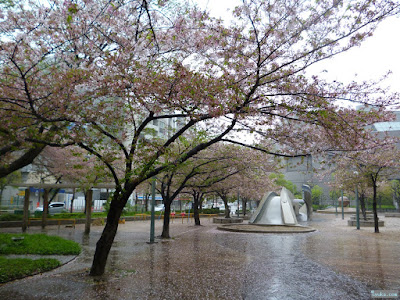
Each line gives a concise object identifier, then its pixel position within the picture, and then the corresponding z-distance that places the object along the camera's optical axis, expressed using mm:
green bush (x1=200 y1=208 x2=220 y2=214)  41469
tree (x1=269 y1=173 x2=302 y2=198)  59062
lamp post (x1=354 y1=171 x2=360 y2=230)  21170
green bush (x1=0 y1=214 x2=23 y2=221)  19795
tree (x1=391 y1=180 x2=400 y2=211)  45500
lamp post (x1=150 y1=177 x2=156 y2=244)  13633
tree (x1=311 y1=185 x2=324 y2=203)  63625
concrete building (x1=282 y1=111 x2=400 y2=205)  58362
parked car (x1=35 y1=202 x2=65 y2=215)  33072
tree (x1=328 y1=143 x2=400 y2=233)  15974
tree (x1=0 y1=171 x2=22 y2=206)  24483
